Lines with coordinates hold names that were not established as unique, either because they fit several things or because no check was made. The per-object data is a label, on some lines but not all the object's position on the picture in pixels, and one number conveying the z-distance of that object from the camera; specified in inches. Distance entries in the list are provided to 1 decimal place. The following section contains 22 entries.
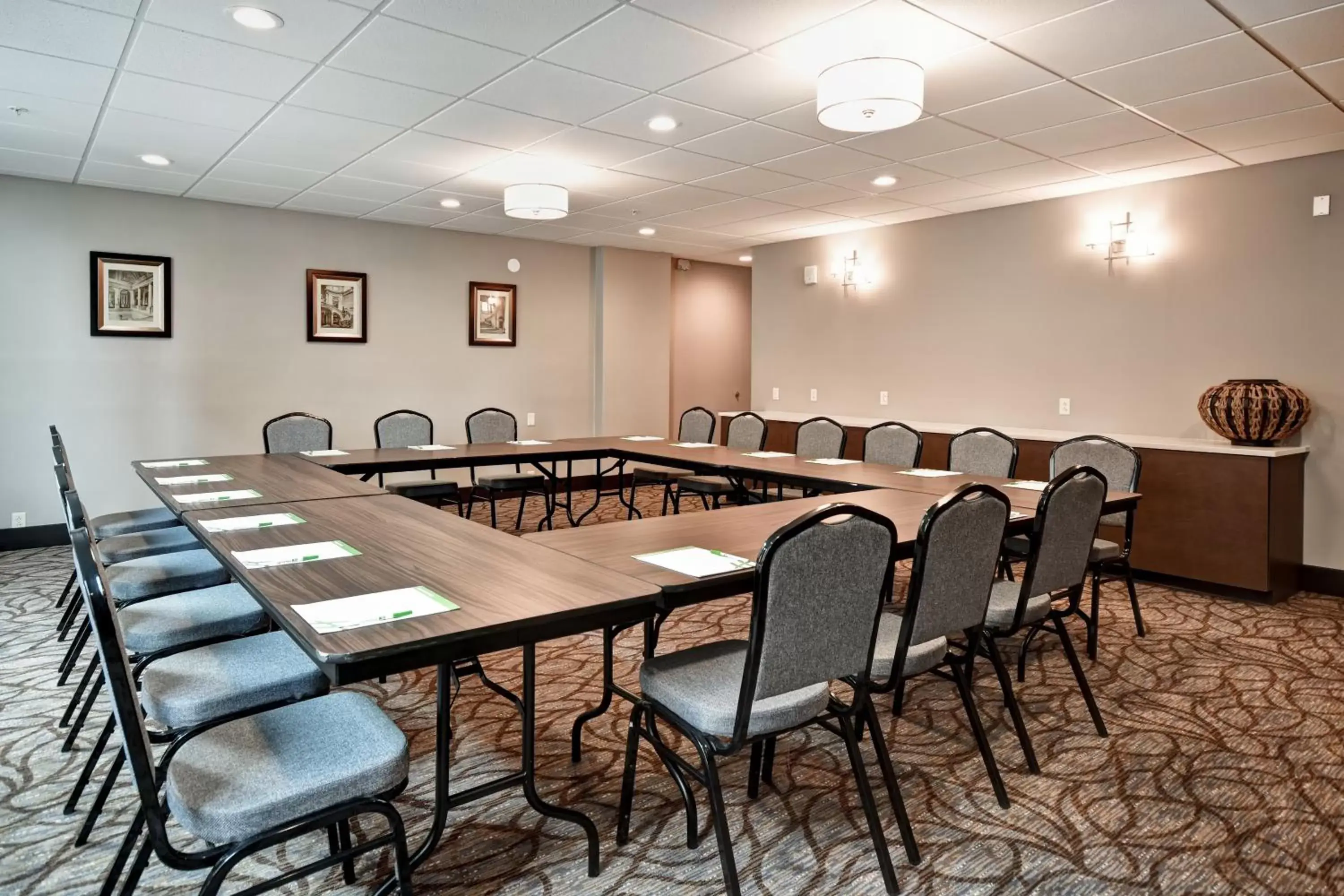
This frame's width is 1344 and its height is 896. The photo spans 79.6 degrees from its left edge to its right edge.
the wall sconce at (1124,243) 212.5
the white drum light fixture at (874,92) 125.0
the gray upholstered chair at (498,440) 237.3
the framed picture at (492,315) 307.0
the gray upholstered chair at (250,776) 56.0
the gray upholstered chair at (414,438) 221.6
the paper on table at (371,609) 66.6
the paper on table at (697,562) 85.5
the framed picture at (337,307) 270.7
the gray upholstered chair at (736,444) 233.1
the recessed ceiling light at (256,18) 113.3
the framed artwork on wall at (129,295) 232.4
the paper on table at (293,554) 88.1
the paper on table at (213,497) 130.3
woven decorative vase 178.7
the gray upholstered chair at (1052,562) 101.0
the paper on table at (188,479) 151.3
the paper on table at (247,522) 107.4
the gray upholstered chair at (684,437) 250.8
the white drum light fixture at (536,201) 211.2
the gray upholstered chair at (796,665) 68.4
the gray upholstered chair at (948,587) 82.7
